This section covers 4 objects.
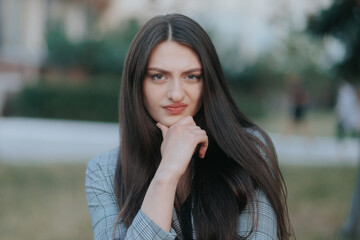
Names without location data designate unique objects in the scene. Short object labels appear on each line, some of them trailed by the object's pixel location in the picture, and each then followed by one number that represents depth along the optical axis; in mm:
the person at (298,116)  11805
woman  1853
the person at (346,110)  11594
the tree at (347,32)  5008
